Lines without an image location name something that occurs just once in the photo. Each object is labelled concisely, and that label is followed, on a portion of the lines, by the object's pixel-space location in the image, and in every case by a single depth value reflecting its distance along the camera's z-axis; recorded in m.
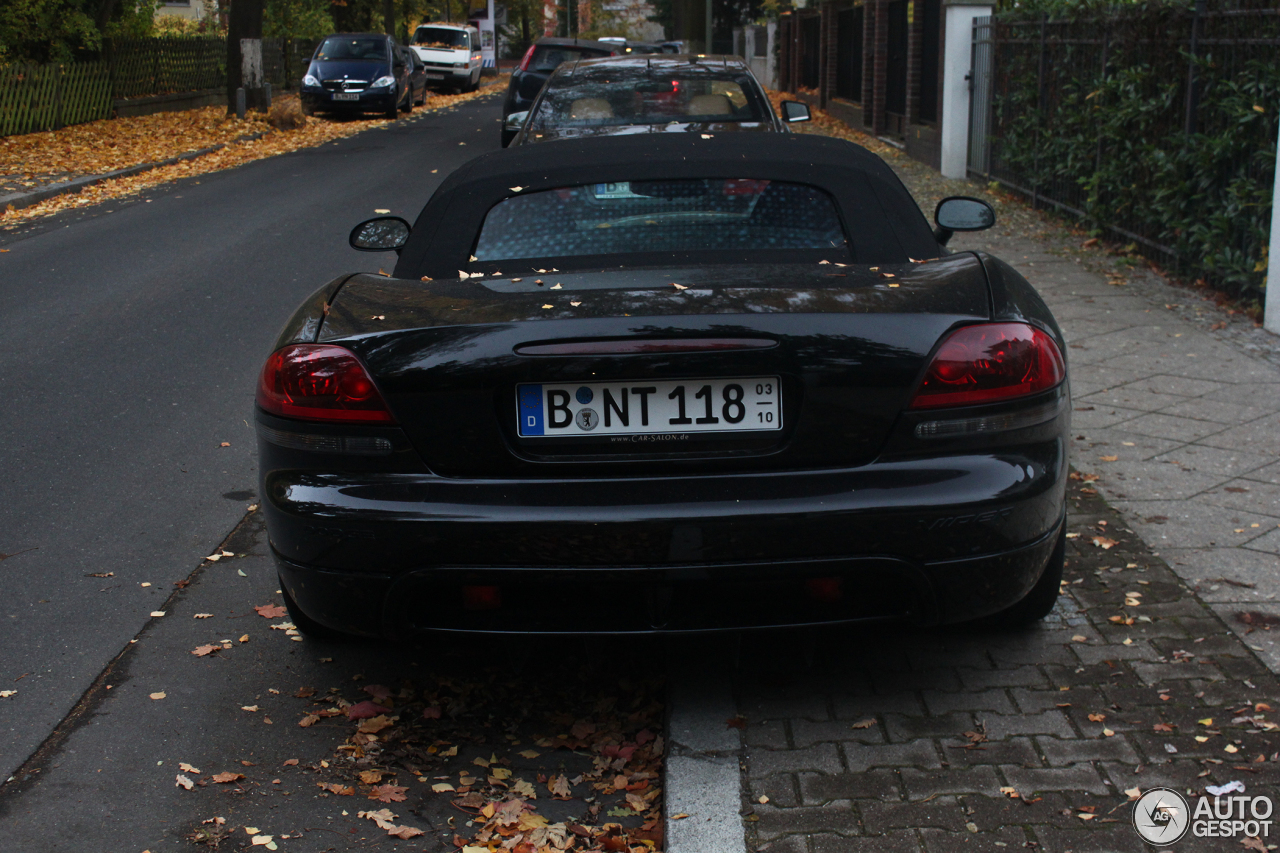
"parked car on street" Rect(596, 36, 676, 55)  28.66
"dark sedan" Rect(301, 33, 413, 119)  28.28
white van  43.03
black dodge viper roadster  2.85
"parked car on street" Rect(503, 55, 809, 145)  7.73
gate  15.01
